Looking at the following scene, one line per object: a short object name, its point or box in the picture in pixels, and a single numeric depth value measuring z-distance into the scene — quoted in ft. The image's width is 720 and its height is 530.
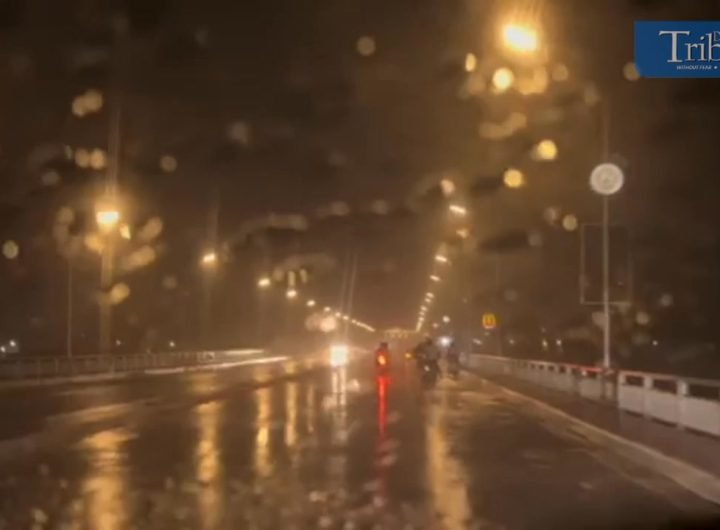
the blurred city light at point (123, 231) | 235.81
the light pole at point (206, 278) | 255.50
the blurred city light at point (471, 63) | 129.70
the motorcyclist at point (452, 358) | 226.28
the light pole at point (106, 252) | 175.01
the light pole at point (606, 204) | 109.40
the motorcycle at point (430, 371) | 180.96
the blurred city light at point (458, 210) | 211.20
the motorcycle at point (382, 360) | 251.80
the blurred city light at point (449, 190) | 230.85
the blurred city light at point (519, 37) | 86.63
